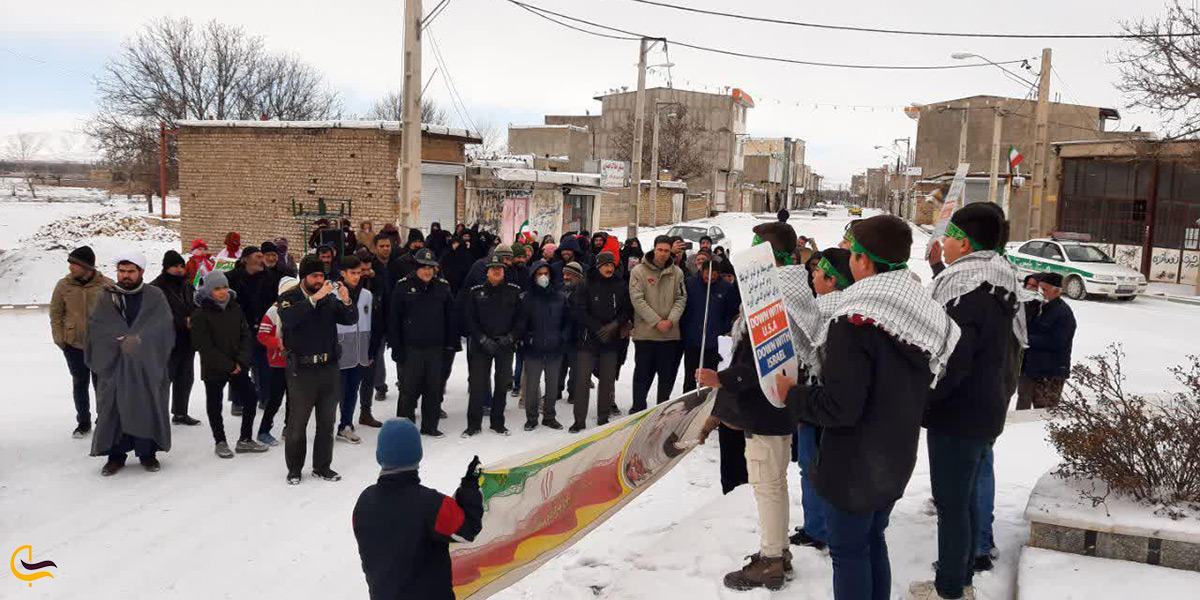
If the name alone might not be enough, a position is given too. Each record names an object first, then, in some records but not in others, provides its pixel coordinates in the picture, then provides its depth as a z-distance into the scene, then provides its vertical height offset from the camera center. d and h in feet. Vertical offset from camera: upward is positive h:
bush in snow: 15.65 -4.21
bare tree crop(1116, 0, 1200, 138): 64.39 +11.55
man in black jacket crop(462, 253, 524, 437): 29.40 -4.38
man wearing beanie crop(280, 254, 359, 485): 23.36 -4.37
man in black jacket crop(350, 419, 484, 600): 10.97 -4.10
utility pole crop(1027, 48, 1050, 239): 78.79 +6.89
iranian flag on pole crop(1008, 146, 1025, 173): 87.92 +6.16
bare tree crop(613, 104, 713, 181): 204.13 +15.19
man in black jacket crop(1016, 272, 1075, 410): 27.27 -3.70
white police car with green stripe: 74.69 -4.15
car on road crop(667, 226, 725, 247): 112.88 -3.21
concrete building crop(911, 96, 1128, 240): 191.21 +20.04
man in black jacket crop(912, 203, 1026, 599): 13.29 -2.56
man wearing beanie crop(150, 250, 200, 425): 27.63 -4.35
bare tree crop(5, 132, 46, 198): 495.24 +22.41
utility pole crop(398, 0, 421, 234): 45.70 +3.44
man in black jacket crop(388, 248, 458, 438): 28.27 -4.36
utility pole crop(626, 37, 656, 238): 83.69 +6.53
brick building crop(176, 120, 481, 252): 71.51 +1.83
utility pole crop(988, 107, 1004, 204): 93.75 +7.23
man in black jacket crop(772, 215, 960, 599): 11.10 -2.28
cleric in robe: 23.98 -4.97
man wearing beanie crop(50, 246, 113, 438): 26.05 -3.44
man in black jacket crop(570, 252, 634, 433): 30.14 -4.19
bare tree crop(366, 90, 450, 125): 220.64 +23.52
